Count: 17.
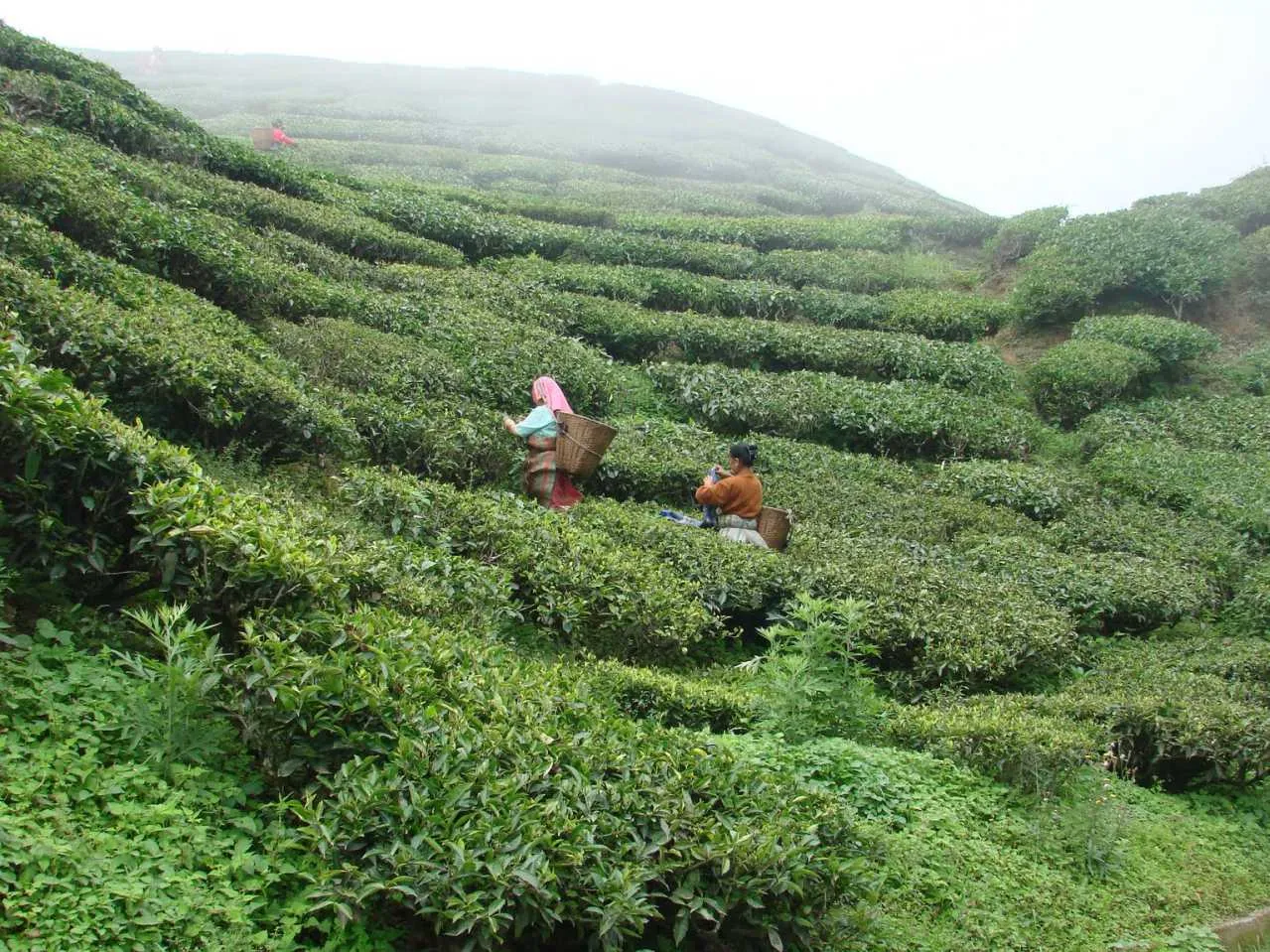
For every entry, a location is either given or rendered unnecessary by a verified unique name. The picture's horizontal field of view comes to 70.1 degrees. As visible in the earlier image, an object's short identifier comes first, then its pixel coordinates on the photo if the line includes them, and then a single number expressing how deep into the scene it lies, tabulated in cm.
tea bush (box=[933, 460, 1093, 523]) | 1284
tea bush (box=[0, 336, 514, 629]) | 500
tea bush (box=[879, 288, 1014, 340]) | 1912
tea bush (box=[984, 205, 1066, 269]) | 2356
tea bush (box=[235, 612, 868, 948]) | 380
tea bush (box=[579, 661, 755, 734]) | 633
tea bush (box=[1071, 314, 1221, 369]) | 1747
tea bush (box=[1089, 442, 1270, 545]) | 1228
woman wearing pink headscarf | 991
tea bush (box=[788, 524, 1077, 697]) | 836
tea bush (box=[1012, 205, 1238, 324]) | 1952
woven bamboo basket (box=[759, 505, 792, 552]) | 1023
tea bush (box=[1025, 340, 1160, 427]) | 1639
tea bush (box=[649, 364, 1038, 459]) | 1416
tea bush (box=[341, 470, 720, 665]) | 758
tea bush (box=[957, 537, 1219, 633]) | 996
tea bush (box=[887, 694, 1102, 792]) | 633
